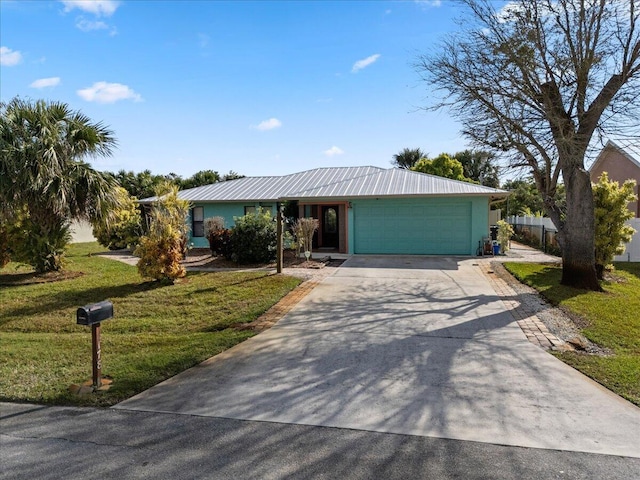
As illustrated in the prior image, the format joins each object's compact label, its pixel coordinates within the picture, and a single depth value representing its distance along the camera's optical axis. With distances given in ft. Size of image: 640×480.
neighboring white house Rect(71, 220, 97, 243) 83.21
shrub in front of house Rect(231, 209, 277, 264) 45.85
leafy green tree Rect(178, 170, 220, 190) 113.09
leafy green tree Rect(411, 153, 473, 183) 101.50
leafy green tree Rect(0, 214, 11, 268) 42.15
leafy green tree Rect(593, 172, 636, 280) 37.76
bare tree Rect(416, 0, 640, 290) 30.91
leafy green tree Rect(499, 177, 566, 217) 110.63
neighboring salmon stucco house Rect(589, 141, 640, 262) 37.04
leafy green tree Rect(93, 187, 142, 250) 63.77
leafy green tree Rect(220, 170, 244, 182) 133.63
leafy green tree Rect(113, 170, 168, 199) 96.32
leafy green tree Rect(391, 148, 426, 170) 126.72
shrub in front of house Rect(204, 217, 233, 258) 49.28
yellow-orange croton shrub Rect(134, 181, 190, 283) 33.96
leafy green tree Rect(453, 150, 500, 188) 118.90
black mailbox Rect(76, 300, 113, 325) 14.96
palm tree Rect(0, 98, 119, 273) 35.09
